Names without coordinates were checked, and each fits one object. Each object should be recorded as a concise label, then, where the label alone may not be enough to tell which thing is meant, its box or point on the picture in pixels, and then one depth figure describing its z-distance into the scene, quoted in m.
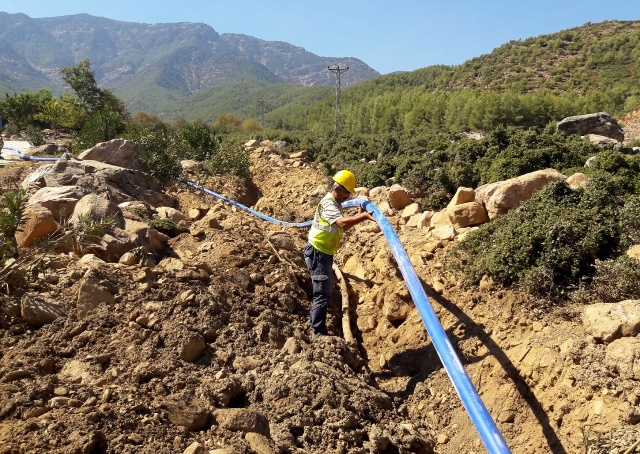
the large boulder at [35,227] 5.09
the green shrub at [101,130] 13.49
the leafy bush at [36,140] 17.30
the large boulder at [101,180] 7.41
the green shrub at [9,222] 4.29
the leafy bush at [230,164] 11.50
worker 4.52
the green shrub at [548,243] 4.19
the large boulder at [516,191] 5.72
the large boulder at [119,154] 9.60
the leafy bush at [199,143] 13.41
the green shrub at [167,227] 6.19
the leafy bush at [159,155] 9.78
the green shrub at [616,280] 3.75
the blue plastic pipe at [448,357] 2.41
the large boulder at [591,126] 16.08
